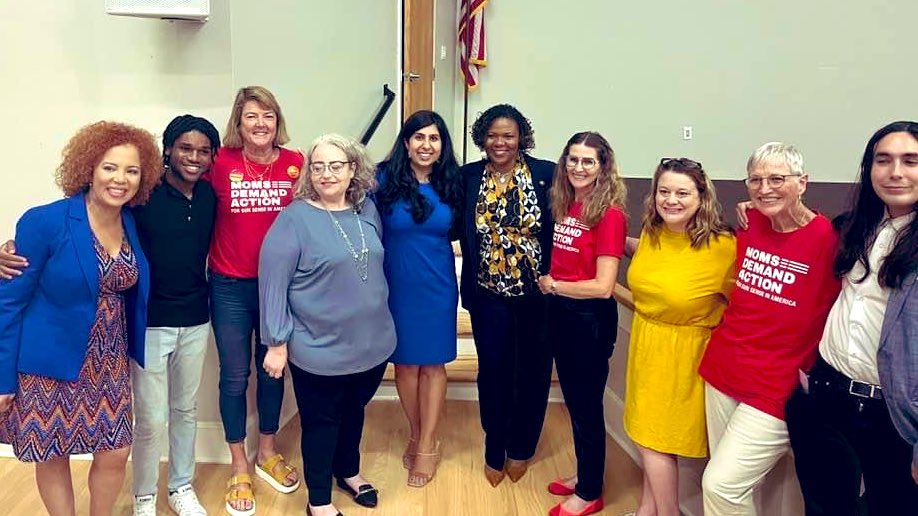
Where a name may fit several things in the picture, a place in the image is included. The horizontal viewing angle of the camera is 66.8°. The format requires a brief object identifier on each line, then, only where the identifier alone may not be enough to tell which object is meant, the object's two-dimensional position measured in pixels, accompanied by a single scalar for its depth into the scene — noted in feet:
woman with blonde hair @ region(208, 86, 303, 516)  7.67
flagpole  20.81
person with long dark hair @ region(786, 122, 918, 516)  4.63
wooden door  17.12
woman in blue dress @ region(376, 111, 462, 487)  7.82
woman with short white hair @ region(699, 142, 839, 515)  5.49
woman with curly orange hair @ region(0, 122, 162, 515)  5.92
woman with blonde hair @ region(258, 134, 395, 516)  6.88
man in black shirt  7.13
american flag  20.67
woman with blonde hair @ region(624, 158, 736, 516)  6.45
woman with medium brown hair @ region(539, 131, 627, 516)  7.25
